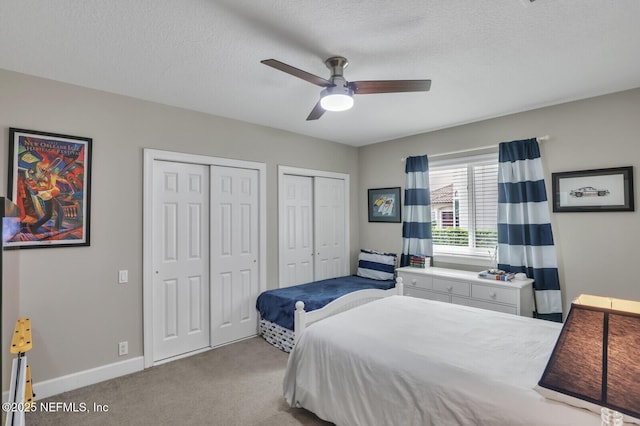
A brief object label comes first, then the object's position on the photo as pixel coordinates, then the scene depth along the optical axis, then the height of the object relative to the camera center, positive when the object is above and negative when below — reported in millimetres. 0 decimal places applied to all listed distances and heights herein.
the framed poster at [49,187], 2590 +300
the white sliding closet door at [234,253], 3691 -354
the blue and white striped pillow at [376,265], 4555 -618
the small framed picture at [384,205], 4781 +238
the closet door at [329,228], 4742 -98
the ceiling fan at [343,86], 2213 +916
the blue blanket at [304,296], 3537 -832
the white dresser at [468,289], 3260 -739
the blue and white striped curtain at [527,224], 3342 -50
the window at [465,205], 3918 +189
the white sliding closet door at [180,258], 3301 -367
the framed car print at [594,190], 2982 +267
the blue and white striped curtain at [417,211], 4367 +126
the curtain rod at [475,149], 3415 +837
